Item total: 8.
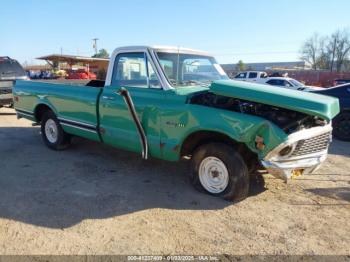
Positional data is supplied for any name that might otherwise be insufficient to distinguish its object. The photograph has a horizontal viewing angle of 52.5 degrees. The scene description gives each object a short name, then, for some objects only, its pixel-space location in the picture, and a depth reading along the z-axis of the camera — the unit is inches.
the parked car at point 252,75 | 1032.9
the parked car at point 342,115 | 352.8
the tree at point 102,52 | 3619.8
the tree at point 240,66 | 2772.9
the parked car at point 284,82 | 765.1
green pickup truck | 167.0
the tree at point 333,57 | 3031.5
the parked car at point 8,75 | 464.8
